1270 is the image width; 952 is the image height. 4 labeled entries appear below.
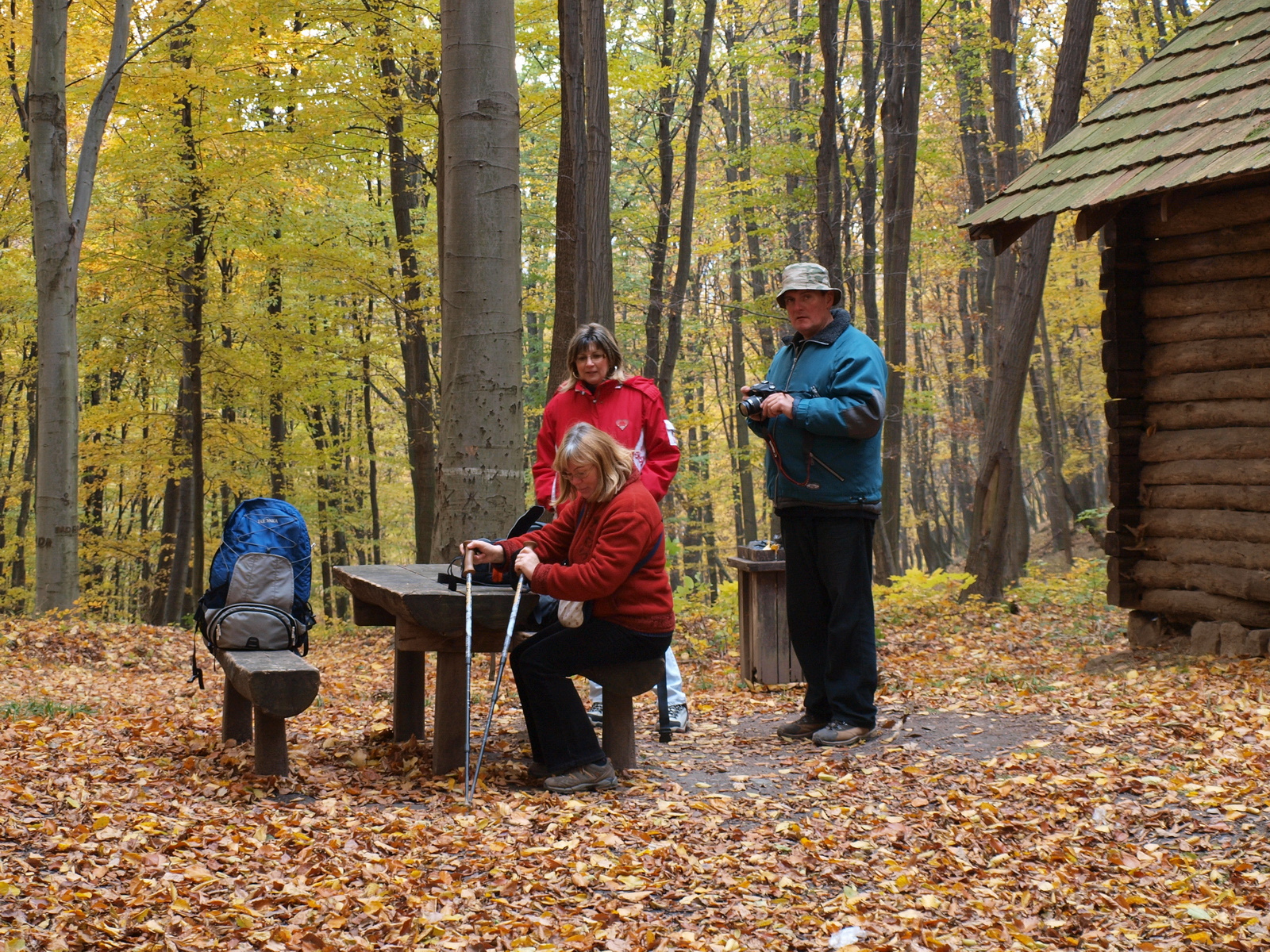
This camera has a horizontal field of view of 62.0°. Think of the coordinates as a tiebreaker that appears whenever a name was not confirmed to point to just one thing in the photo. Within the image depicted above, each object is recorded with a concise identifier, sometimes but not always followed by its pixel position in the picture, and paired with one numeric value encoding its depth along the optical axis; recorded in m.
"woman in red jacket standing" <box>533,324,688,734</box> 5.07
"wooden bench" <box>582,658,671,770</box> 4.65
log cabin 7.06
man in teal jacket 5.16
